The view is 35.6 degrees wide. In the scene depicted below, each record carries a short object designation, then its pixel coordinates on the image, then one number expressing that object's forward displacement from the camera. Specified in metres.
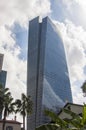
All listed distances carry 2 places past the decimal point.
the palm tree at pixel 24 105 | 34.07
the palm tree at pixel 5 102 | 31.49
